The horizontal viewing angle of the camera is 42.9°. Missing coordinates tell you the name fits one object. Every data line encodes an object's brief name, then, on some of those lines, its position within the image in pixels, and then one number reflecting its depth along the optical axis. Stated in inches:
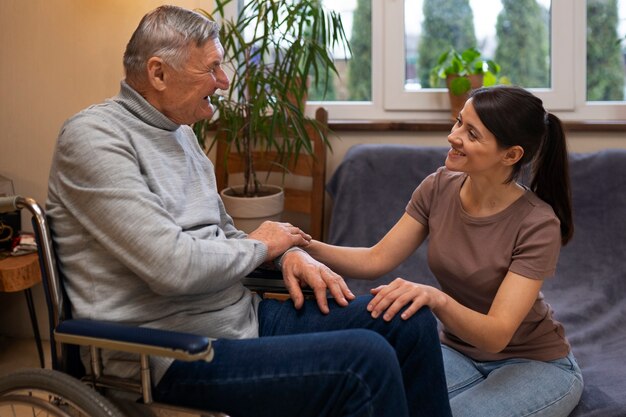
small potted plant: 119.0
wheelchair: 51.2
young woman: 66.5
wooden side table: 102.5
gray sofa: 94.4
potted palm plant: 108.8
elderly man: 56.5
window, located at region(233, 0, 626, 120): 122.3
